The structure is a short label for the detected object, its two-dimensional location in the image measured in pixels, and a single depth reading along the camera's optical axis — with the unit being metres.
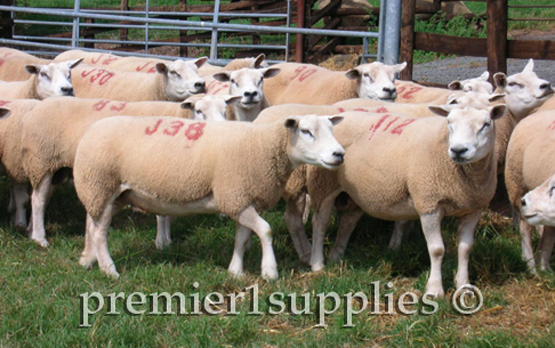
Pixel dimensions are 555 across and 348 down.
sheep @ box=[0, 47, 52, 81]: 8.70
